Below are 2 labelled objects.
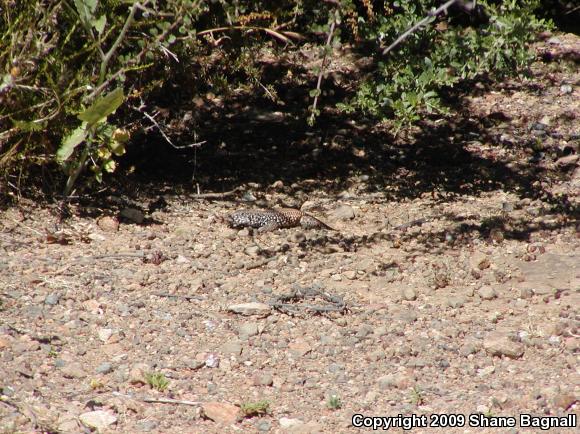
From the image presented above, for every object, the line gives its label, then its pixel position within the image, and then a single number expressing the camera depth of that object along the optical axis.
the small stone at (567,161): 12.52
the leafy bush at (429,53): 10.35
